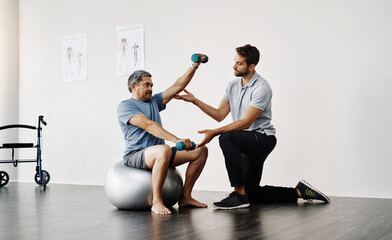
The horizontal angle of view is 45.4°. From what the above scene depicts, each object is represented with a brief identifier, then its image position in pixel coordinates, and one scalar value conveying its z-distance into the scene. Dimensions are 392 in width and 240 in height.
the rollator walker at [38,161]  5.65
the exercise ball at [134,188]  3.40
